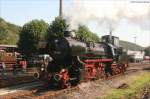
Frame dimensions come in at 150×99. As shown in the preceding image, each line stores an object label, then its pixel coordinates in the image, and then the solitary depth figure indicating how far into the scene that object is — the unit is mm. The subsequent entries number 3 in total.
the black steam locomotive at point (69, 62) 11231
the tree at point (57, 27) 24486
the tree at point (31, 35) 25921
